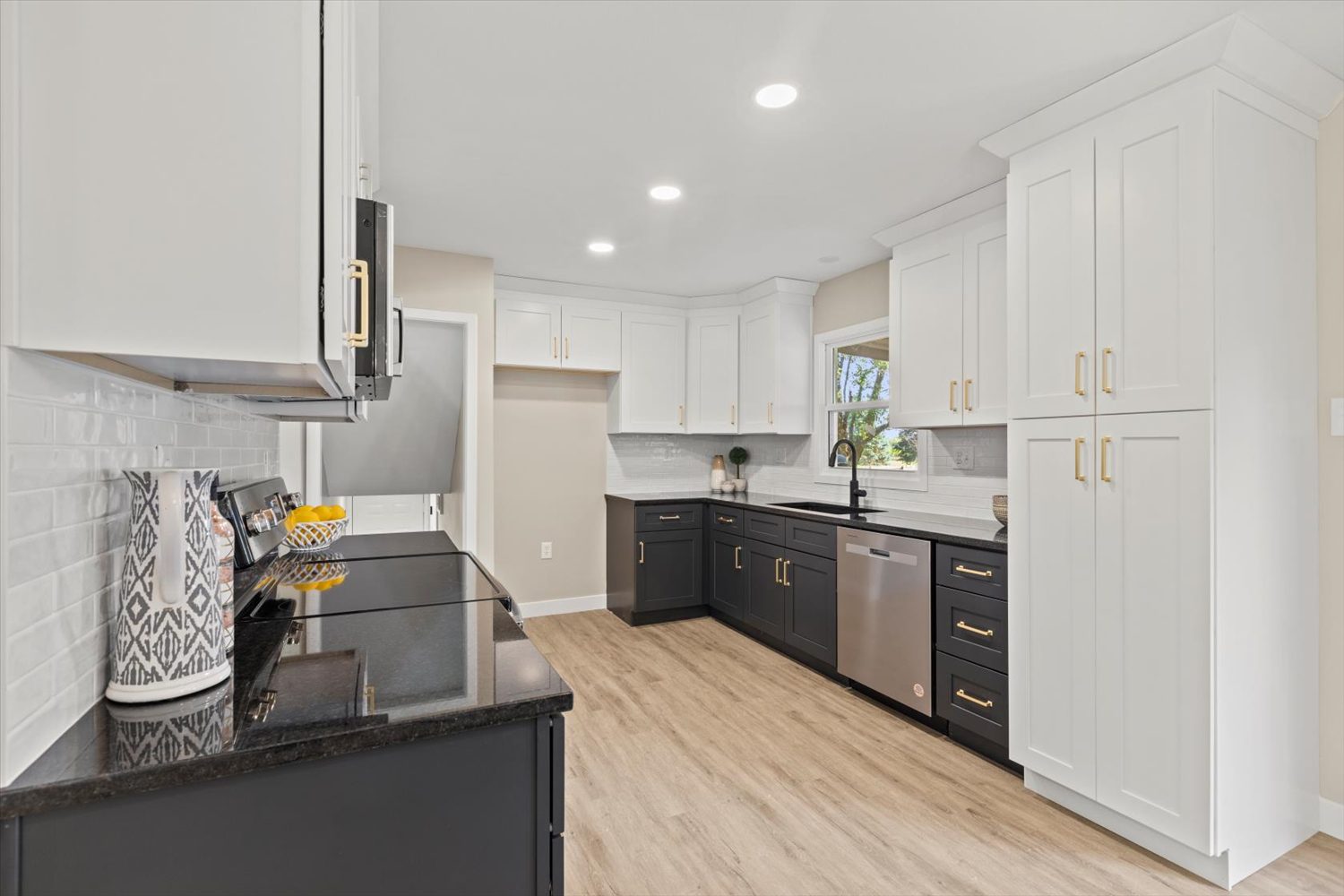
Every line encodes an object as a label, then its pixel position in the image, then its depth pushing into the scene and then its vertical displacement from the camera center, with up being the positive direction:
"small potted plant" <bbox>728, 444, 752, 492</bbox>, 5.20 -0.02
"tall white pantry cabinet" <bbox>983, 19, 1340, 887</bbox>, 1.87 -0.01
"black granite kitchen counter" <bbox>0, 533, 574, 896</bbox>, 0.74 -0.41
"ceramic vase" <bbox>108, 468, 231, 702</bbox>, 0.91 -0.19
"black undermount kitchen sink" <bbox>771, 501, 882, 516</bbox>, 4.17 -0.35
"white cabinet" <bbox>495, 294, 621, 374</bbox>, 4.46 +0.83
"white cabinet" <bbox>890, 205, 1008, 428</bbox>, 2.93 +0.60
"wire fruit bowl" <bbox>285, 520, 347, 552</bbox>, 2.19 -0.28
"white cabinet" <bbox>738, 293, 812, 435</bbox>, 4.51 +0.61
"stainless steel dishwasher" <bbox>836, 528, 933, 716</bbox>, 2.90 -0.75
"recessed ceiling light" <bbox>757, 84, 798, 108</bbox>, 2.12 +1.16
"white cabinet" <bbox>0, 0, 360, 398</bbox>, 0.76 +0.33
